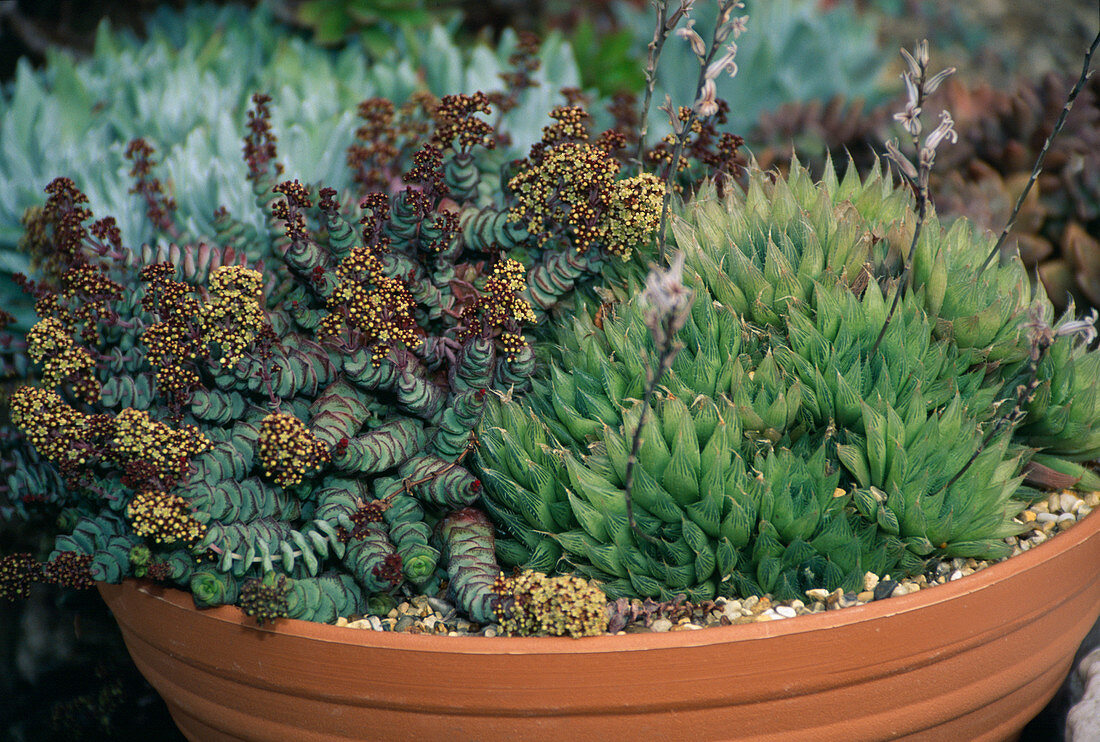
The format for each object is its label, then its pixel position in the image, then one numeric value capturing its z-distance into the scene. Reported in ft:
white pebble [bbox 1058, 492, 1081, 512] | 3.74
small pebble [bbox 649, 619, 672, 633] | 3.57
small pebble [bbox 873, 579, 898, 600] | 3.56
